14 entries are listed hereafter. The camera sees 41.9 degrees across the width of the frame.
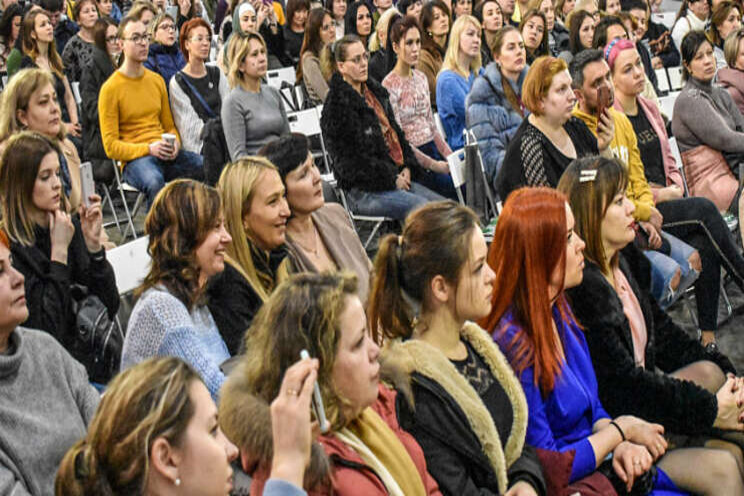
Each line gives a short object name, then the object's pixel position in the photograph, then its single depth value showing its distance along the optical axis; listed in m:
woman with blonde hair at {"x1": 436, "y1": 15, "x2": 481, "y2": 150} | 5.67
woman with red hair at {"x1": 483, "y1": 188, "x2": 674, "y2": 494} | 2.42
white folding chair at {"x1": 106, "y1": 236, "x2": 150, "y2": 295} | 3.35
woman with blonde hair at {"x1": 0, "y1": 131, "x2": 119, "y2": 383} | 2.83
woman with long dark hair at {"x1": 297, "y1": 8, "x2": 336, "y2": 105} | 6.31
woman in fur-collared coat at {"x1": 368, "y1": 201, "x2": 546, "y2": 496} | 2.16
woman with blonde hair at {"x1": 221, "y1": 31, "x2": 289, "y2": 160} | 4.88
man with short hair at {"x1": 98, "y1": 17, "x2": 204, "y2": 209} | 5.04
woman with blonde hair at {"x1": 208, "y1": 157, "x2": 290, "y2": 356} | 2.87
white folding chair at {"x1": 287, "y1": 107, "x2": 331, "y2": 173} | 5.67
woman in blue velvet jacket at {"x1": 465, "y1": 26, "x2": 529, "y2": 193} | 5.10
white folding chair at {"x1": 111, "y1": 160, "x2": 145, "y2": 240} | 5.19
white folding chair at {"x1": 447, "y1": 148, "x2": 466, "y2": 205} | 4.68
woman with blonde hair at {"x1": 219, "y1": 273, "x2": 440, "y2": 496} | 1.66
